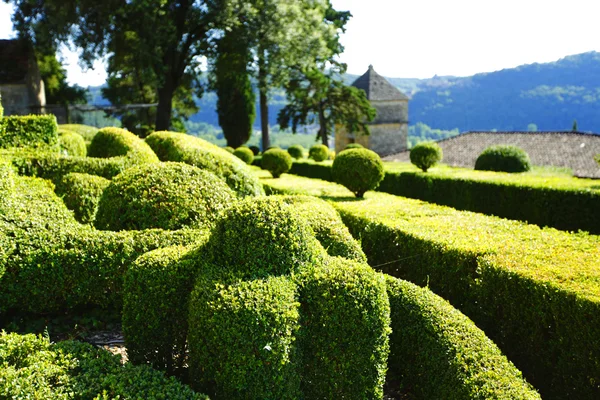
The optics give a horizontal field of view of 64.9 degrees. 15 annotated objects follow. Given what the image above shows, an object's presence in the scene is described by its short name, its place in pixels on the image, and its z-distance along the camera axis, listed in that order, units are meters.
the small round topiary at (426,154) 20.12
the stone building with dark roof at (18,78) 28.27
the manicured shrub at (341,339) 4.41
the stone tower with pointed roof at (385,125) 46.25
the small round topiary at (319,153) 33.69
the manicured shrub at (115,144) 10.62
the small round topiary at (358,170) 12.77
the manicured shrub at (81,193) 7.73
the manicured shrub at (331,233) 5.93
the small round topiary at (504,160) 23.56
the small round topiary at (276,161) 20.81
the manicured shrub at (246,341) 3.96
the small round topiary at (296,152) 37.88
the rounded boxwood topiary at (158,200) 6.47
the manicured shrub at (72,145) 12.40
